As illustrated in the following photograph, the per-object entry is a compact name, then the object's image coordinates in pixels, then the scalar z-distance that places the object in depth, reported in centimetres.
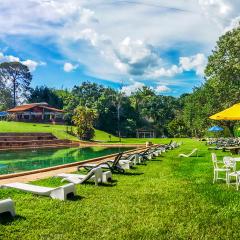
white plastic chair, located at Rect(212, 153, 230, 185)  633
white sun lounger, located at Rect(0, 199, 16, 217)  396
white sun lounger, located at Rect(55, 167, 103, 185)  639
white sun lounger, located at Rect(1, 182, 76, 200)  506
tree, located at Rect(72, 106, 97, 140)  3187
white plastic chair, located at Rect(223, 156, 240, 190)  634
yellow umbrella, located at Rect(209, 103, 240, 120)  837
